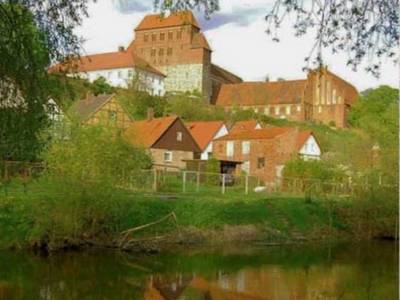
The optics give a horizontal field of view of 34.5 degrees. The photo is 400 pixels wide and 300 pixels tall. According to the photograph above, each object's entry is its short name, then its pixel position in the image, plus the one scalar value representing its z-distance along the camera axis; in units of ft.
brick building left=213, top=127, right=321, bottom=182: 168.86
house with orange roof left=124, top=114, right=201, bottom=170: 171.73
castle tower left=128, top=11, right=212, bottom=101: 303.07
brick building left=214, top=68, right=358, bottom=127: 293.84
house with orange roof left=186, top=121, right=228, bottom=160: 191.93
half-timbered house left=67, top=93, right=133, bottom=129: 169.58
